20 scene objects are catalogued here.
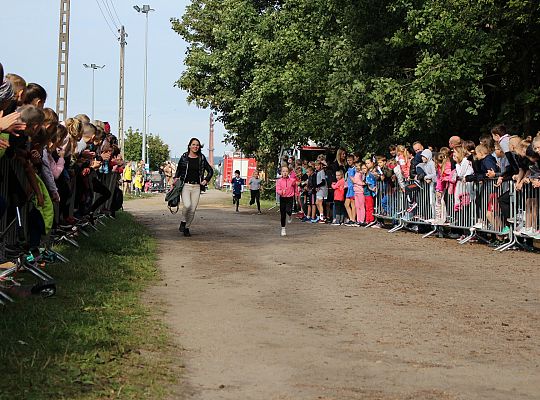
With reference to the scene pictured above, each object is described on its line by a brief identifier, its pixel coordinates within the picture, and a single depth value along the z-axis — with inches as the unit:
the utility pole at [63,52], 1555.1
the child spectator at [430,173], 807.1
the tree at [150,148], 5059.1
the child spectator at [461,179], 730.8
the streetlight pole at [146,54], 3097.9
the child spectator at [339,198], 1040.2
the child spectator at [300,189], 1251.8
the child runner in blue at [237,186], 1510.3
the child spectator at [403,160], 895.1
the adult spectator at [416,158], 848.9
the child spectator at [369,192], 981.8
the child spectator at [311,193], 1147.9
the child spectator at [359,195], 991.6
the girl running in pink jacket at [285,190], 820.6
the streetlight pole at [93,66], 4160.9
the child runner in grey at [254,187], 1483.8
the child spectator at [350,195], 1012.5
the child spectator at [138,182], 2533.2
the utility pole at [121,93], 2308.2
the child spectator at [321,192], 1102.4
